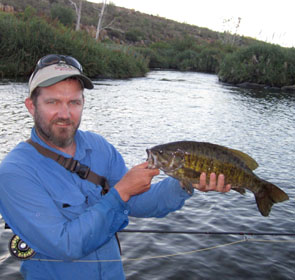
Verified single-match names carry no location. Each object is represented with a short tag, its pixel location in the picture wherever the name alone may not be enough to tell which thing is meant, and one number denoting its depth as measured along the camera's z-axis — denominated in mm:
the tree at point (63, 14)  46000
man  2125
